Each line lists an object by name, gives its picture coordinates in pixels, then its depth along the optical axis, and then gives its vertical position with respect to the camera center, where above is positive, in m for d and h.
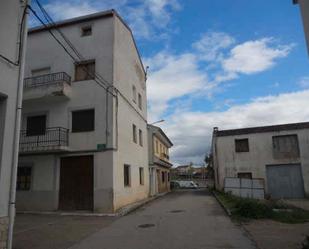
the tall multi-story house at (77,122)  15.03 +3.27
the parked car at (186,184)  48.34 -0.60
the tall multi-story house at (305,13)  6.49 +3.62
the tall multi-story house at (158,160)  27.44 +2.10
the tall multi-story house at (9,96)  6.77 +2.08
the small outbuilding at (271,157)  25.41 +1.89
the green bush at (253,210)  11.54 -1.21
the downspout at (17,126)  6.84 +1.39
